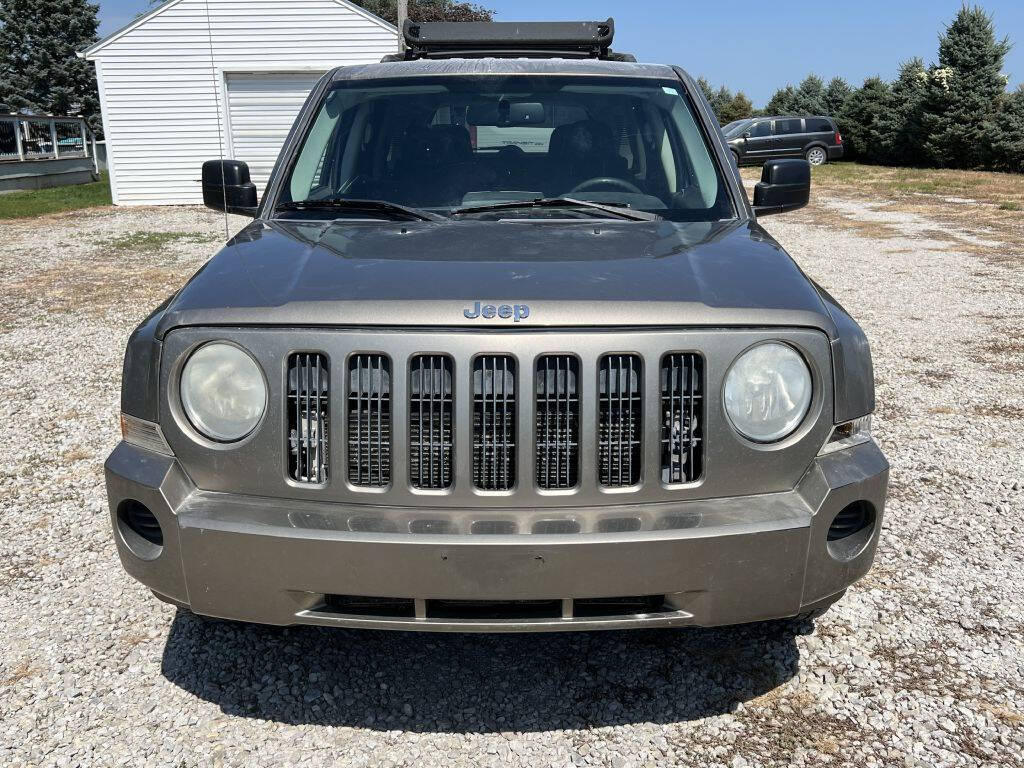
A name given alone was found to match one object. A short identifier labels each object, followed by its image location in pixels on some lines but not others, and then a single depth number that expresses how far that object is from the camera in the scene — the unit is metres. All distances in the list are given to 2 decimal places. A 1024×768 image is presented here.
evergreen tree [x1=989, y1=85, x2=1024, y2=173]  25.92
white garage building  19.33
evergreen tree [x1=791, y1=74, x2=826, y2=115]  38.78
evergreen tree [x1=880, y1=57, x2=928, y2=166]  30.31
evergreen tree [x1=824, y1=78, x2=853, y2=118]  38.12
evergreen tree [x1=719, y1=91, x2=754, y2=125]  50.56
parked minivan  28.58
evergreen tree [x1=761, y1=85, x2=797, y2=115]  40.28
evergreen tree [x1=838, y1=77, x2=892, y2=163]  32.66
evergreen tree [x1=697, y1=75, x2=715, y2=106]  50.93
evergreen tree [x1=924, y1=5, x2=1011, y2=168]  27.97
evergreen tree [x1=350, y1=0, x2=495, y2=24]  52.78
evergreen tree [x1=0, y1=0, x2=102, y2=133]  48.06
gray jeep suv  2.23
